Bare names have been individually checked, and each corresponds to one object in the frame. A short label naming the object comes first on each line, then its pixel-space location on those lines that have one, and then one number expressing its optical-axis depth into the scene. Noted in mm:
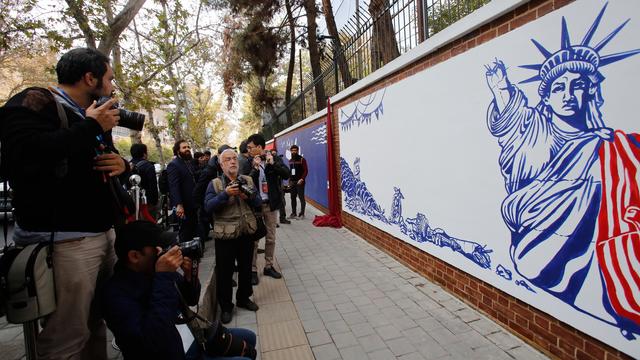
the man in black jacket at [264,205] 4652
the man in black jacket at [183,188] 4910
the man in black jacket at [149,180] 5290
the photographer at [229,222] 3369
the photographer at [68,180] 1432
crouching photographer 1589
